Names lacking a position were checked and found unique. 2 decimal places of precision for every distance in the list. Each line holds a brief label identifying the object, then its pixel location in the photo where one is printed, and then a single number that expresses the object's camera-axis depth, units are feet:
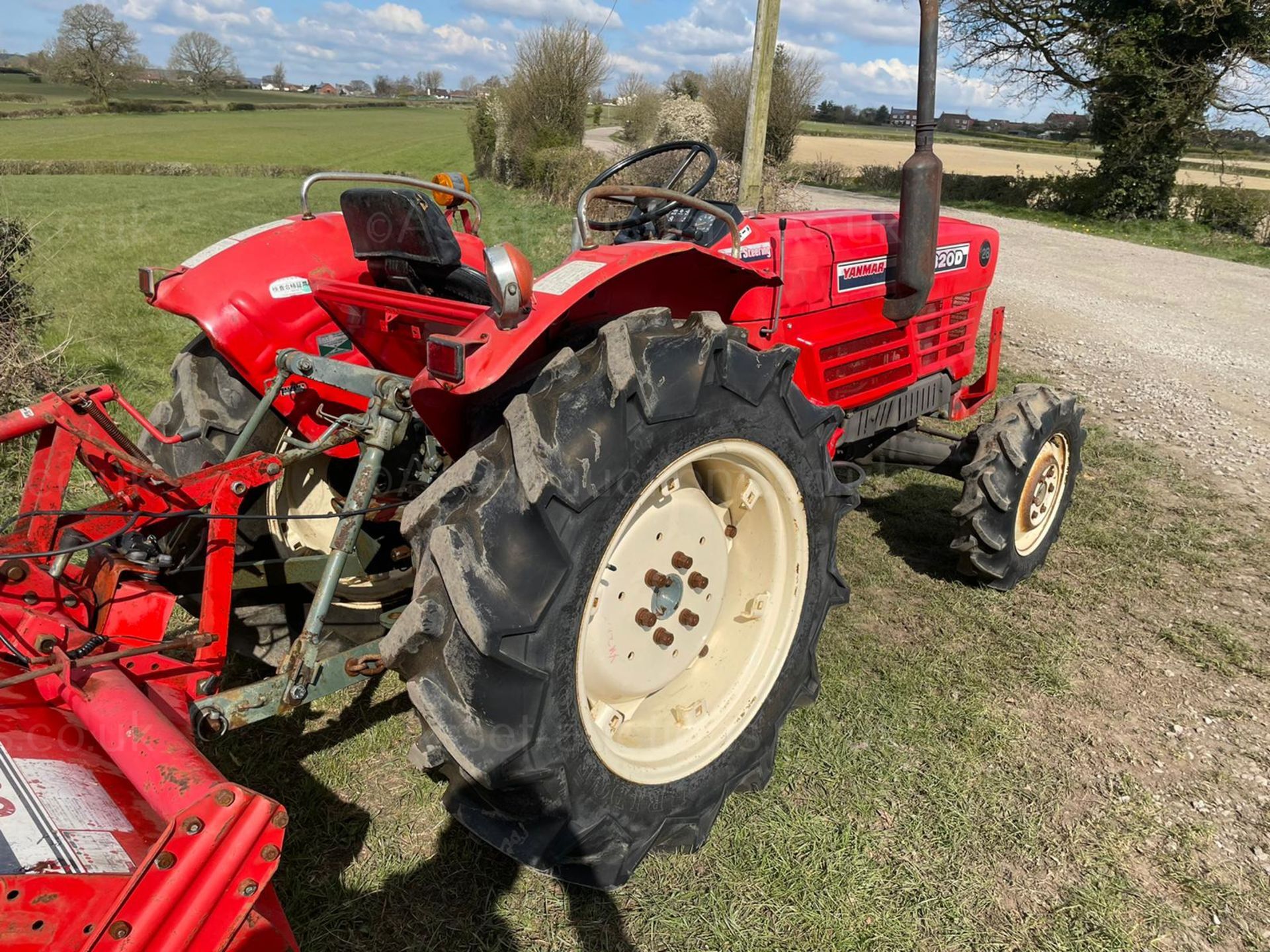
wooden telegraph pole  22.08
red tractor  4.27
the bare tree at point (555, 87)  63.57
